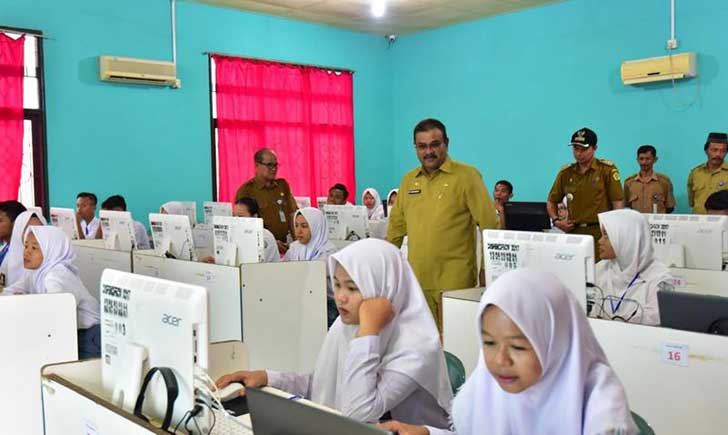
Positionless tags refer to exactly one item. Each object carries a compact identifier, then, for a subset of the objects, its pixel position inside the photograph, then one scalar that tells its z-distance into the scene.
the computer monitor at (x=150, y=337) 1.34
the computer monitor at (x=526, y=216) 6.00
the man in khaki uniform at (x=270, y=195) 5.59
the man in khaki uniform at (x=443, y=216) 3.48
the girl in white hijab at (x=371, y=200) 8.64
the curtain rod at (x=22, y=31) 6.42
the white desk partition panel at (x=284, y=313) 3.85
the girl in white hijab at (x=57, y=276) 3.08
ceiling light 7.69
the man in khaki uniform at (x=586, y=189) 4.66
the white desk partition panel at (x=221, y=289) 3.82
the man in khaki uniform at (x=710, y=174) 6.13
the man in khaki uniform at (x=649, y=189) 6.57
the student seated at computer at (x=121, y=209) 6.01
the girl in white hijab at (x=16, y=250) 3.75
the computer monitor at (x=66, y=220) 5.85
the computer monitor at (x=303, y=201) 7.92
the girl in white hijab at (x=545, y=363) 1.34
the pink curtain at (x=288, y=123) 8.00
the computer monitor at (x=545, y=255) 2.29
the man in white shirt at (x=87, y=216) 6.37
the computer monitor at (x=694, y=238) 3.51
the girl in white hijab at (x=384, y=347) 1.82
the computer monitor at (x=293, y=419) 1.05
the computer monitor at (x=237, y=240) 4.00
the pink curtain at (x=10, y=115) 6.50
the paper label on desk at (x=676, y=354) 2.14
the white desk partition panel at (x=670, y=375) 2.10
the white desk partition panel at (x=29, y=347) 2.32
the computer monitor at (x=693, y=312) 2.10
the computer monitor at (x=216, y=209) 6.79
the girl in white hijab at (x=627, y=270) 2.77
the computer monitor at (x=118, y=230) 5.07
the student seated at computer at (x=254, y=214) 4.71
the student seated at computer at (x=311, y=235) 4.58
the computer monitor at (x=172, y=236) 4.55
